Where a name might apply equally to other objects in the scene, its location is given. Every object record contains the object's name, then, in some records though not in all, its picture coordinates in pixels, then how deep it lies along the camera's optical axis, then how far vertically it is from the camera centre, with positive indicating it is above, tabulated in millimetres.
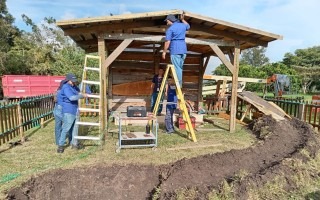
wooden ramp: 7079 -954
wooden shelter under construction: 5331 +1227
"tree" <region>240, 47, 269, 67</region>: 54791 +6974
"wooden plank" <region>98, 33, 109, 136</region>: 5291 +70
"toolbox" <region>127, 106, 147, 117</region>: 4784 -779
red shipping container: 12806 -399
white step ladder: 4571 -460
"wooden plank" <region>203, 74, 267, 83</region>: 9616 +163
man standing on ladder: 5131 +1095
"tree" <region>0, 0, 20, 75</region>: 19037 +5701
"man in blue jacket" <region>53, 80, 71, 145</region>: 4588 -831
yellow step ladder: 5271 -547
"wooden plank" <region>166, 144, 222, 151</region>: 4699 -1649
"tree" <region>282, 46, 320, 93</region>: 33913 +4179
